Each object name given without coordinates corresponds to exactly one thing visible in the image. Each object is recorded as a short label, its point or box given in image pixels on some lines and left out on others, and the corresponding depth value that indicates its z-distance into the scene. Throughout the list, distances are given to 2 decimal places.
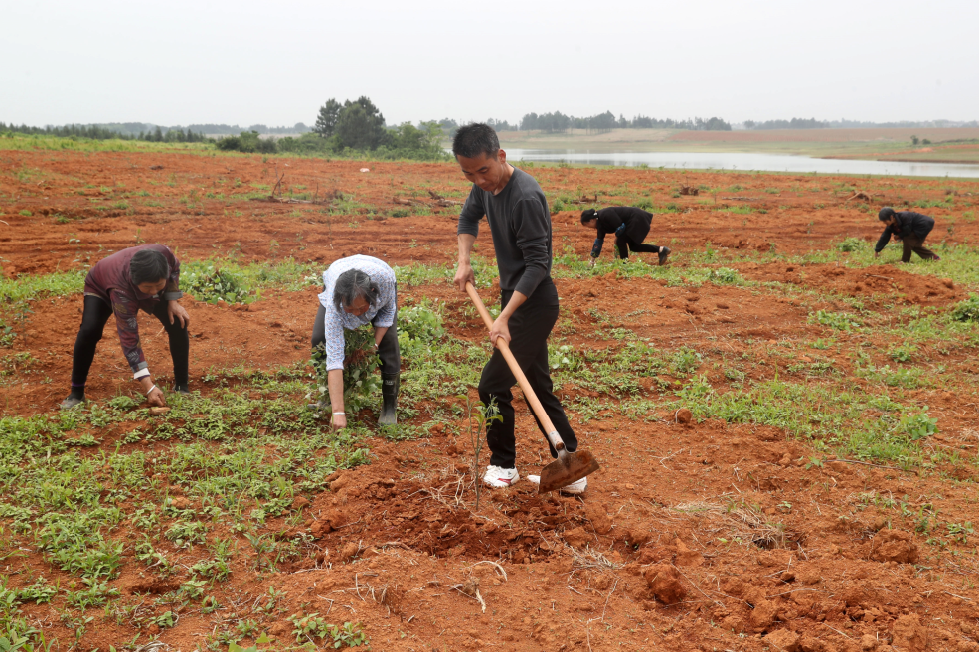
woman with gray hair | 3.79
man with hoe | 3.07
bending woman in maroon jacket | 4.14
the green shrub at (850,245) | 11.33
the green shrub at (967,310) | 6.93
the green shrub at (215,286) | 7.04
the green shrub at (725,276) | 8.66
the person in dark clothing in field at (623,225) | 9.55
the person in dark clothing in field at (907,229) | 9.97
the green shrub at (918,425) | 4.27
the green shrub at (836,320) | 6.89
